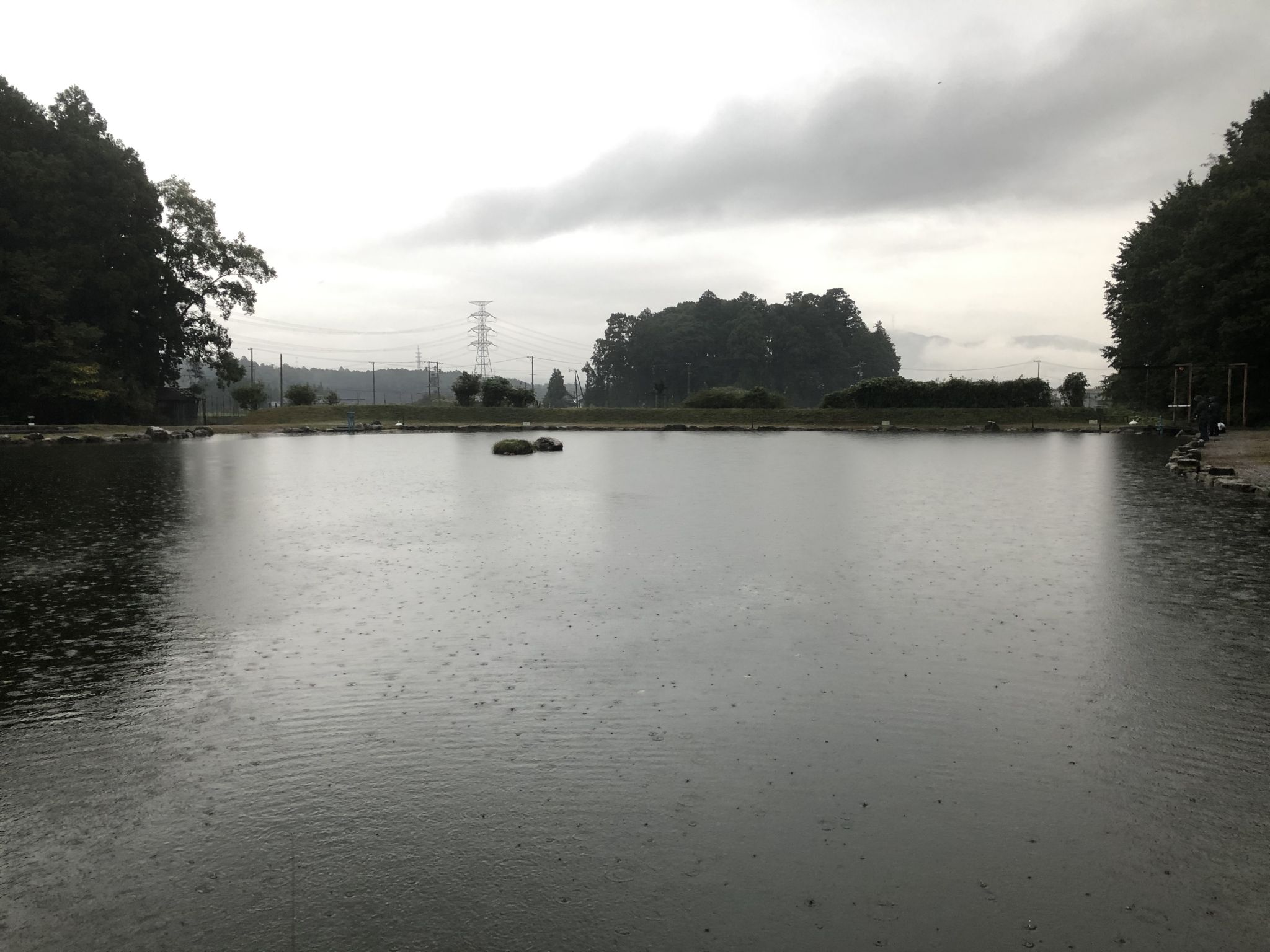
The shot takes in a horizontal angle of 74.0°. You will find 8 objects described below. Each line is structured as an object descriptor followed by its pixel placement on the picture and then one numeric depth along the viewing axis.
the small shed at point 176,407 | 66.25
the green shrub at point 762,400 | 77.69
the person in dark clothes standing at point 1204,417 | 35.66
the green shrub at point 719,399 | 78.81
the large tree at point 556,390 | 137.88
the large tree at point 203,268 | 65.81
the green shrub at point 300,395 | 74.38
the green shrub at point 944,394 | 68.12
